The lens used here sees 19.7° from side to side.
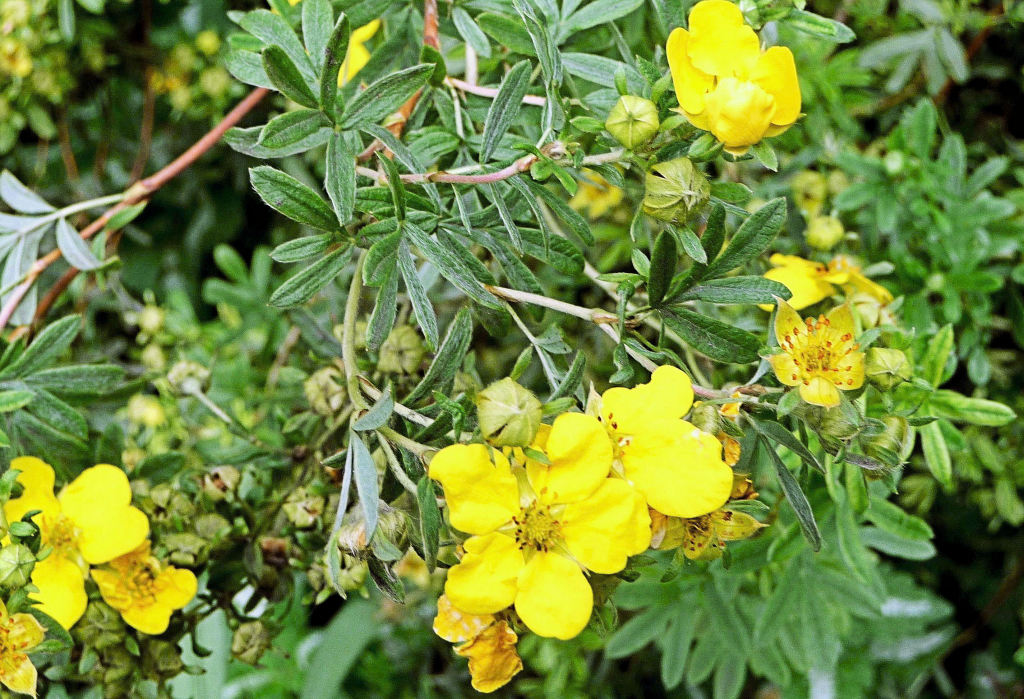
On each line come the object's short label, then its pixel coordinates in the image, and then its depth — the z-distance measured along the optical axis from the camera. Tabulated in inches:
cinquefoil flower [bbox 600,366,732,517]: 16.2
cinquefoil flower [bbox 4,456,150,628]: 17.4
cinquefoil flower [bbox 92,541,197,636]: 17.8
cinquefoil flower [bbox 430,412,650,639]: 16.1
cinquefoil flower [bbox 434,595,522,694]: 16.4
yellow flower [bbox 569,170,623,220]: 21.1
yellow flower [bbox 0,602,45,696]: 16.6
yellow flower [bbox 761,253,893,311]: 18.3
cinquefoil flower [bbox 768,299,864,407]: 16.6
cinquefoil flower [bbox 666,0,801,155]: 16.2
